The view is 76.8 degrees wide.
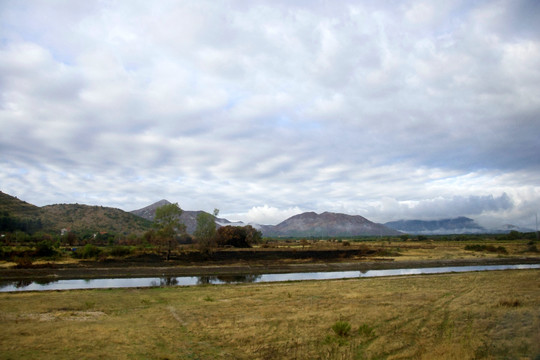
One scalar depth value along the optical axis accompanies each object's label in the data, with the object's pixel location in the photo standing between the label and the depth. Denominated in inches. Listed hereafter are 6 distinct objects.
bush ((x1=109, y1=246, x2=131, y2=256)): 2027.6
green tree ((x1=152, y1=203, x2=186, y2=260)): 1992.7
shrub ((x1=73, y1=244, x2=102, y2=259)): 1891.0
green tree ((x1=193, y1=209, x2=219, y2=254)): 2283.0
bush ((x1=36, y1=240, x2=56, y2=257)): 1813.5
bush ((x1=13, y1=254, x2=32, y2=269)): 1483.8
